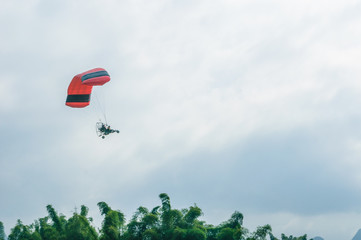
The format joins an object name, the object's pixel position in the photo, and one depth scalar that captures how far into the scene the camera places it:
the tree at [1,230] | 70.76
